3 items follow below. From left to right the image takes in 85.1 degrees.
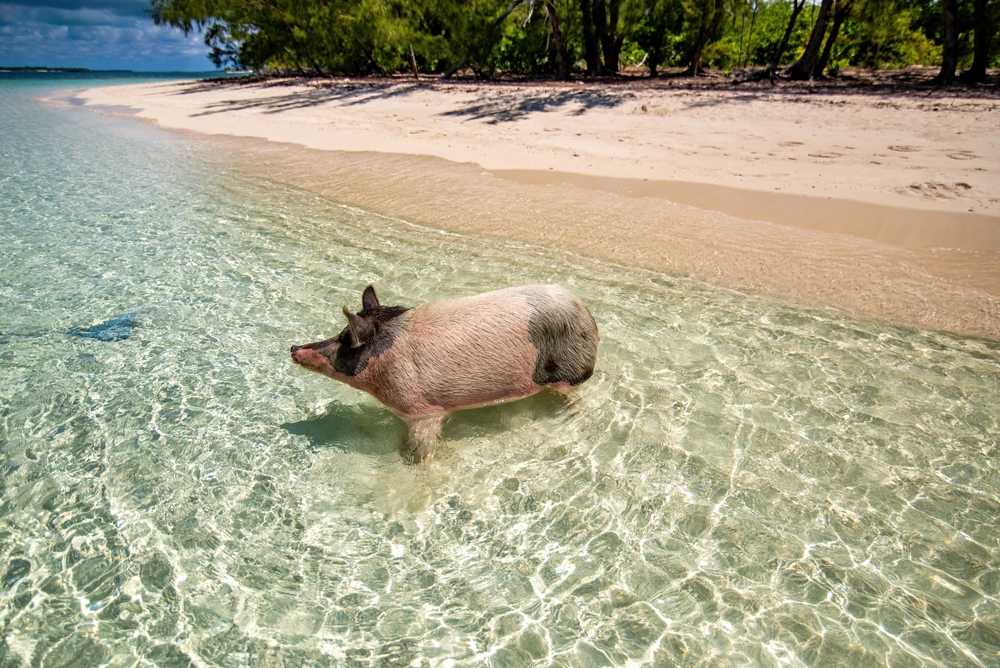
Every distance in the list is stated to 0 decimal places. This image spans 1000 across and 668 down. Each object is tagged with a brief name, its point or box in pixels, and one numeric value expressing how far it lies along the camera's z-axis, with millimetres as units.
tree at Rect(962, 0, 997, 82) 18406
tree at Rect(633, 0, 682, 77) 25453
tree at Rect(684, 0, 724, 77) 23472
